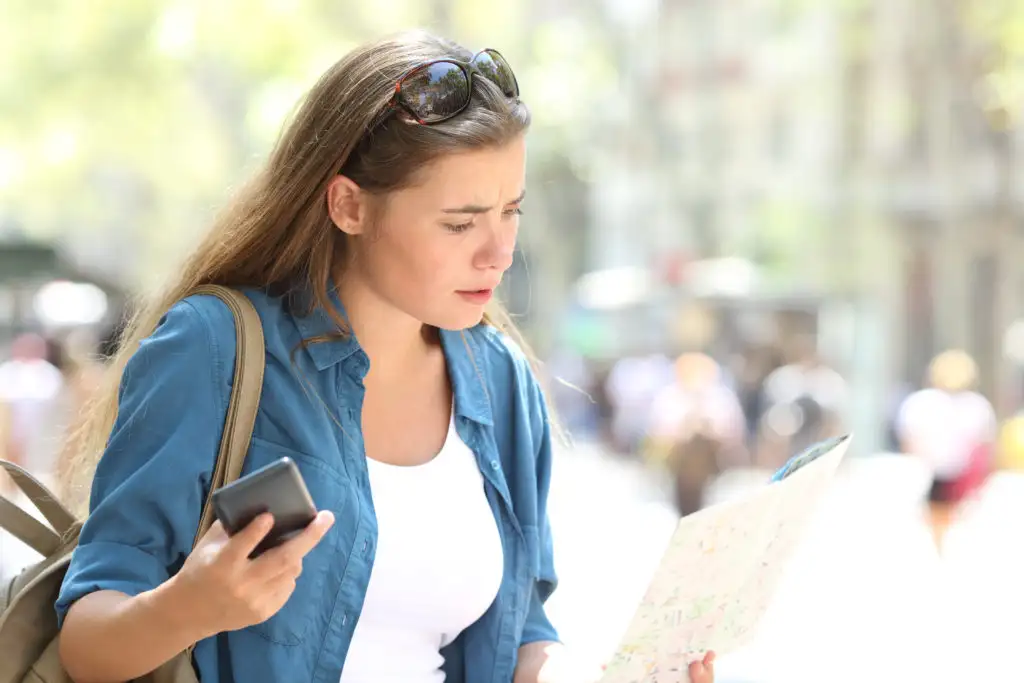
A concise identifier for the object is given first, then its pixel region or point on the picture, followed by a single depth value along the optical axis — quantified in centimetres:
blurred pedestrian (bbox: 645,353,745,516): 1238
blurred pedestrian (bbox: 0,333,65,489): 949
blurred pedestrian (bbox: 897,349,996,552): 997
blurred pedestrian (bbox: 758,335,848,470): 1396
